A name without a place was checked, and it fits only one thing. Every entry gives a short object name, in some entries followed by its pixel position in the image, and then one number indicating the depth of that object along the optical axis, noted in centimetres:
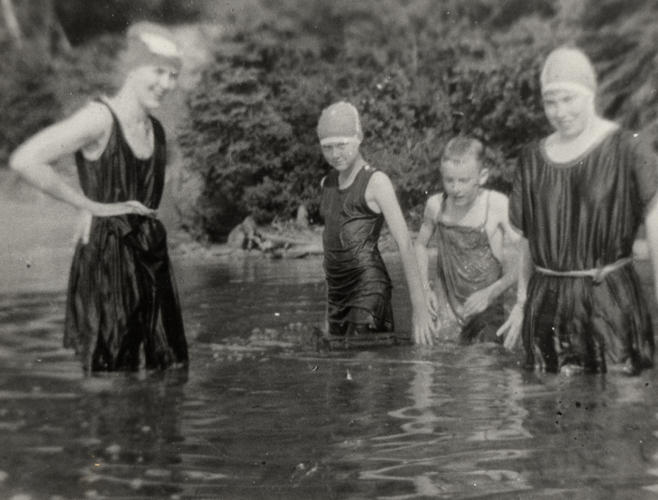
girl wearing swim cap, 337
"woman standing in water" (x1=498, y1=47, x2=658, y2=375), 282
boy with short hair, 331
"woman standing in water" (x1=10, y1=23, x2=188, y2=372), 296
